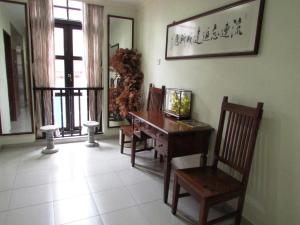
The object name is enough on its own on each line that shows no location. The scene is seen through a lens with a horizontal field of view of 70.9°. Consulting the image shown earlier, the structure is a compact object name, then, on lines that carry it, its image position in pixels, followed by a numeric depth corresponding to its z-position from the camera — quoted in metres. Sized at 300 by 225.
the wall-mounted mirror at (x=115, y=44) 3.94
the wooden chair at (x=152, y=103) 3.04
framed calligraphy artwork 1.72
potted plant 3.73
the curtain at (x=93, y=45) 3.64
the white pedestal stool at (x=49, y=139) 3.31
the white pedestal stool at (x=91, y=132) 3.63
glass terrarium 2.50
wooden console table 2.04
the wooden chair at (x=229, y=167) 1.60
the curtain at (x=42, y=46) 3.30
